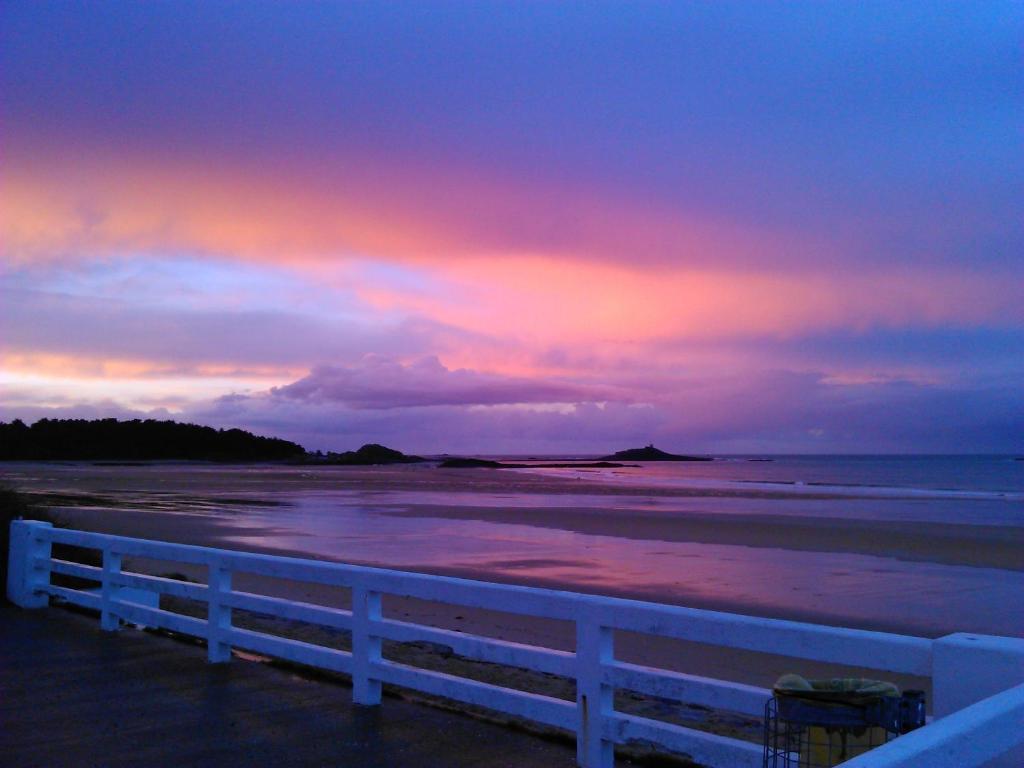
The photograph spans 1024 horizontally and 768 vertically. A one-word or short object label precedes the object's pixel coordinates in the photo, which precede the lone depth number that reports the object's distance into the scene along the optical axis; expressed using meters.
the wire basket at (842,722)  3.64
